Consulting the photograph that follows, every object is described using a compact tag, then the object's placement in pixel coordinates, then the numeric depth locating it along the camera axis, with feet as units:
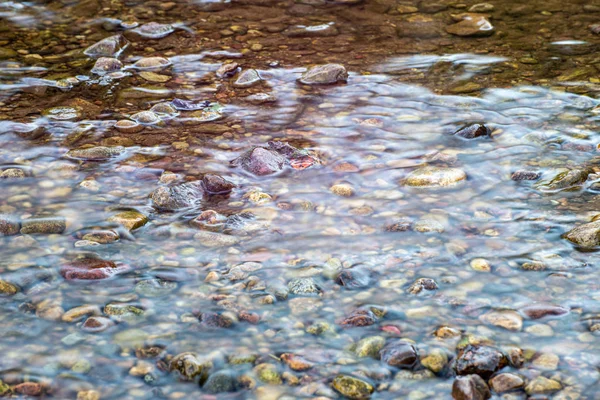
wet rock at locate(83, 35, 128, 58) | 18.30
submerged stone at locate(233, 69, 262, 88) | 16.65
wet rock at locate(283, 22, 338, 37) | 19.70
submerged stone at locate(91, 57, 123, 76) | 17.24
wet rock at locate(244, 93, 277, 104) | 15.80
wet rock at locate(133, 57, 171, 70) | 17.54
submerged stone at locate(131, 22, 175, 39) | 19.83
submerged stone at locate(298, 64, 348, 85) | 16.69
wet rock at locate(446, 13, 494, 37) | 19.57
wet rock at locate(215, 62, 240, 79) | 17.11
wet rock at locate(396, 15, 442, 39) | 19.65
